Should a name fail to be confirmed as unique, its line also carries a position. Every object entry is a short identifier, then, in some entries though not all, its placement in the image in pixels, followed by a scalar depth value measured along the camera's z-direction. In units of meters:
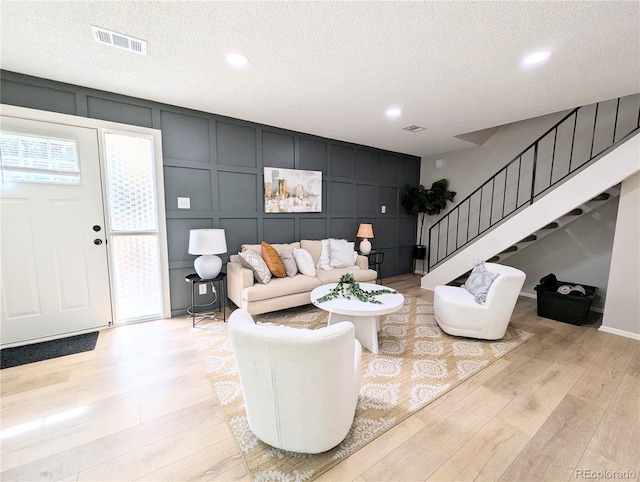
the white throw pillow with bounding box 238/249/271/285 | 3.24
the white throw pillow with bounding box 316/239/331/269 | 4.09
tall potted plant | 5.33
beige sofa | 3.09
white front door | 2.50
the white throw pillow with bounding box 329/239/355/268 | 4.14
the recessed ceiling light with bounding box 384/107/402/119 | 3.16
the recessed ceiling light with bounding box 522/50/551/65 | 2.03
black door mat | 2.33
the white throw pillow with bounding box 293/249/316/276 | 3.66
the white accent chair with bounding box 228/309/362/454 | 1.19
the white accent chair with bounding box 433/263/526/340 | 2.62
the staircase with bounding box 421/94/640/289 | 2.88
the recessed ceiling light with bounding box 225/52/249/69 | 2.08
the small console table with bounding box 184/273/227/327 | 3.08
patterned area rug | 1.43
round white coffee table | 2.33
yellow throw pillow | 3.43
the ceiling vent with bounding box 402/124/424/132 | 3.79
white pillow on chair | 2.73
